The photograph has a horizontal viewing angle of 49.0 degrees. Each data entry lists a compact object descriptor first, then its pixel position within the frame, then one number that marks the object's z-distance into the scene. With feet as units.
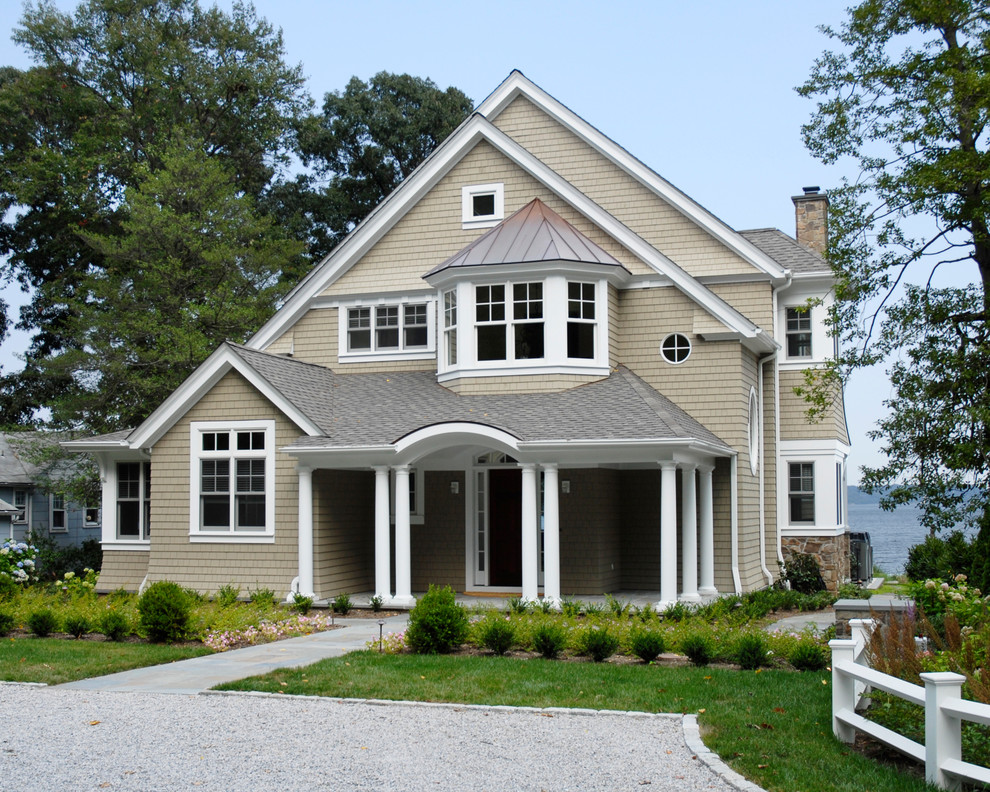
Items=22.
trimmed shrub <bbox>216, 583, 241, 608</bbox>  52.60
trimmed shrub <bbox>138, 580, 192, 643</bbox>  44.91
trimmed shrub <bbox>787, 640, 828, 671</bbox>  36.91
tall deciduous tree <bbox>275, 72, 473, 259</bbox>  137.08
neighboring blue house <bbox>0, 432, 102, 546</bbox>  110.63
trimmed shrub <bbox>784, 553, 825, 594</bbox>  67.05
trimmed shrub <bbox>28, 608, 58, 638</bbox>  46.85
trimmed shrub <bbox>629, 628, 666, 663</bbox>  38.70
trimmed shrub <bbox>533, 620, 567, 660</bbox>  40.01
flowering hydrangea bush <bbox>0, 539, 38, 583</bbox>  60.49
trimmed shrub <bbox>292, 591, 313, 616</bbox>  54.80
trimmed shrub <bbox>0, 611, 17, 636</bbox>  47.75
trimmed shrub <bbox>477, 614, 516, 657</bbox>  40.75
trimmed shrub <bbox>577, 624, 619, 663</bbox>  39.47
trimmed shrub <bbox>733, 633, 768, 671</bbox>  37.52
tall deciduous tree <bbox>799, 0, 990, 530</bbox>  53.52
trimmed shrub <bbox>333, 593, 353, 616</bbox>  55.11
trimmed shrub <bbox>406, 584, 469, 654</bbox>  41.19
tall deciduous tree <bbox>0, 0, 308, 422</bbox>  114.01
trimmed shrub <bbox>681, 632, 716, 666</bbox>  38.32
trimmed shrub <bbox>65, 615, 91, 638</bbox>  46.65
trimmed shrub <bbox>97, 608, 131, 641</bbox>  45.57
